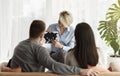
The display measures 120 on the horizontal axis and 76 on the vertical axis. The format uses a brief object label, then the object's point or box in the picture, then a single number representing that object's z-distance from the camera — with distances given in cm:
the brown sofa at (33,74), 219
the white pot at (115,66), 254
